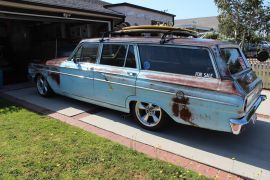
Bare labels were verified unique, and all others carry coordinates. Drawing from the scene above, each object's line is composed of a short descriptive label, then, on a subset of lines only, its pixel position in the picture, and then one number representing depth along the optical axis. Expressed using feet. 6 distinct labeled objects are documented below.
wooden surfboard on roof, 18.62
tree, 49.54
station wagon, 13.37
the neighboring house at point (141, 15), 45.21
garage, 29.68
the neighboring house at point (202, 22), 114.49
